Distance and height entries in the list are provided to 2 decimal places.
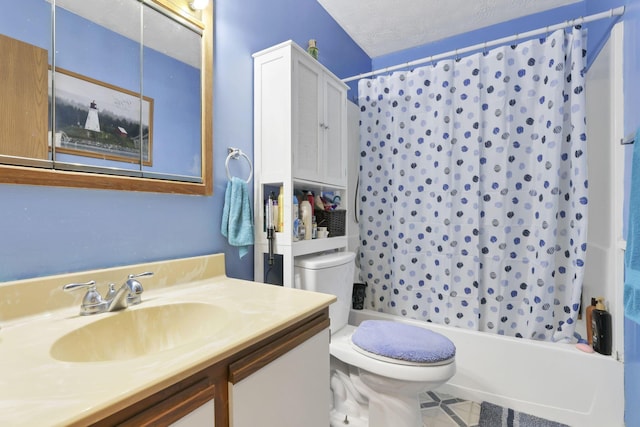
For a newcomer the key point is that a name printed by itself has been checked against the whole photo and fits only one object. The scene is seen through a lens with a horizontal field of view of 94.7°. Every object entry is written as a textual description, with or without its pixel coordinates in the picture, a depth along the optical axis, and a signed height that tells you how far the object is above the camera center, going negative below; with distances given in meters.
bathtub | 1.44 -0.90
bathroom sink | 0.73 -0.34
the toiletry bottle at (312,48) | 1.68 +0.93
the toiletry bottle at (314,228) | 1.59 -0.10
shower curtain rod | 1.40 +0.98
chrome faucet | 0.82 -0.25
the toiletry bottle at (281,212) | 1.39 -0.01
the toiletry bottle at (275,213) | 1.39 -0.01
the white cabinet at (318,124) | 1.42 +0.47
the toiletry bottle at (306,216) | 1.51 -0.03
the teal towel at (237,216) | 1.29 -0.02
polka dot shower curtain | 1.64 +0.13
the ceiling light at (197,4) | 1.18 +0.84
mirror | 0.79 +0.38
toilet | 1.20 -0.65
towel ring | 1.33 +0.26
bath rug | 1.50 -1.09
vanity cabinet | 0.51 -0.39
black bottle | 1.46 -0.61
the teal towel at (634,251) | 0.84 -0.12
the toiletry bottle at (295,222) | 1.39 -0.05
